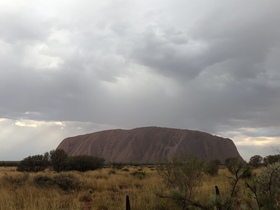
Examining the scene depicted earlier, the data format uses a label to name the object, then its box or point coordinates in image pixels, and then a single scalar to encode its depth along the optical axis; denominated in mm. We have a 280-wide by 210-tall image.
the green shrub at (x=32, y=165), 34171
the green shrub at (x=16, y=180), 14718
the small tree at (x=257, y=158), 41358
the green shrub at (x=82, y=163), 34023
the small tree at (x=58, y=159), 33763
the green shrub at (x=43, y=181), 14788
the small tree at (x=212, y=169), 21539
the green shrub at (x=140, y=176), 21998
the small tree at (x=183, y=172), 10864
